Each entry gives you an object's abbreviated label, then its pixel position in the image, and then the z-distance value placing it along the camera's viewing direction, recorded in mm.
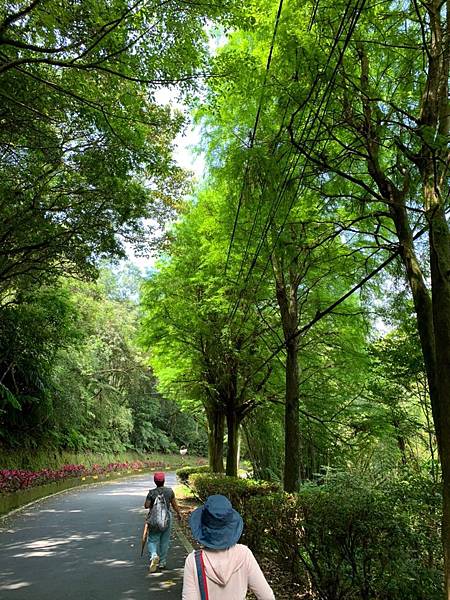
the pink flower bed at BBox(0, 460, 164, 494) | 14809
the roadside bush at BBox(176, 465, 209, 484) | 22327
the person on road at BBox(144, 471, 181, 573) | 7185
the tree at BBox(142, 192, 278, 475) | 12609
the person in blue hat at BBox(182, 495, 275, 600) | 2736
